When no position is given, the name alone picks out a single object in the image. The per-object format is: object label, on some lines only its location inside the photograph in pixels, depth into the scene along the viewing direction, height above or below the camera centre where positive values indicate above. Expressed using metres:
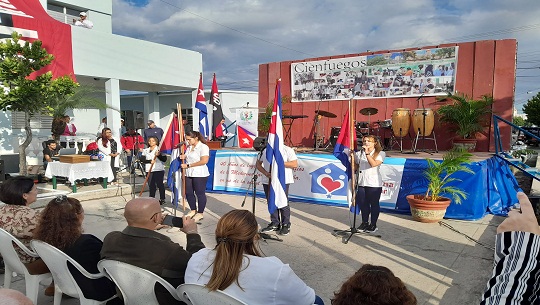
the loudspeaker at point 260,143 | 6.09 -0.32
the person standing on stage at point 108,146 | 9.62 -0.60
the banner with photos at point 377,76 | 10.88 +1.60
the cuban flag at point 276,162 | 5.48 -0.57
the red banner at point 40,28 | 8.58 +2.34
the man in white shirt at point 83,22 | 12.96 +3.54
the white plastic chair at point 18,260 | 3.03 -1.20
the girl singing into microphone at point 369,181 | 5.46 -0.83
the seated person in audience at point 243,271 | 1.98 -0.80
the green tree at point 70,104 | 10.10 +0.61
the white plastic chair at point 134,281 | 2.21 -0.97
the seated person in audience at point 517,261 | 1.60 -0.61
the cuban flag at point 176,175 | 6.68 -0.93
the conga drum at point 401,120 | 10.52 +0.16
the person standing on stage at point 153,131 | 11.58 -0.24
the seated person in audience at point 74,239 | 2.74 -0.90
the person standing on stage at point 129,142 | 11.77 -0.61
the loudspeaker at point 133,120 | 10.57 +0.10
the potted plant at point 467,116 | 9.95 +0.27
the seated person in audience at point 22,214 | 3.15 -0.83
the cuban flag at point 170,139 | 7.23 -0.30
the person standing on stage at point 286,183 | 5.74 -0.97
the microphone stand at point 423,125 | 10.14 +0.02
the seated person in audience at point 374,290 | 1.51 -0.68
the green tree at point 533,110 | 40.47 +1.86
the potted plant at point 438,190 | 6.13 -1.08
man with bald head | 2.32 -0.80
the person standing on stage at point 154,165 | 7.55 -0.86
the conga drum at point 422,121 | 10.23 +0.13
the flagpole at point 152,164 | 7.13 -0.79
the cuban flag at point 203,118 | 9.39 +0.15
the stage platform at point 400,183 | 6.51 -1.15
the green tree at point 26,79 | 7.43 +0.91
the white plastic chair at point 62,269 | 2.62 -1.07
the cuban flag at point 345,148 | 5.72 -0.36
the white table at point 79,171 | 8.38 -1.12
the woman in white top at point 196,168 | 6.27 -0.75
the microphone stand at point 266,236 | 5.51 -1.67
